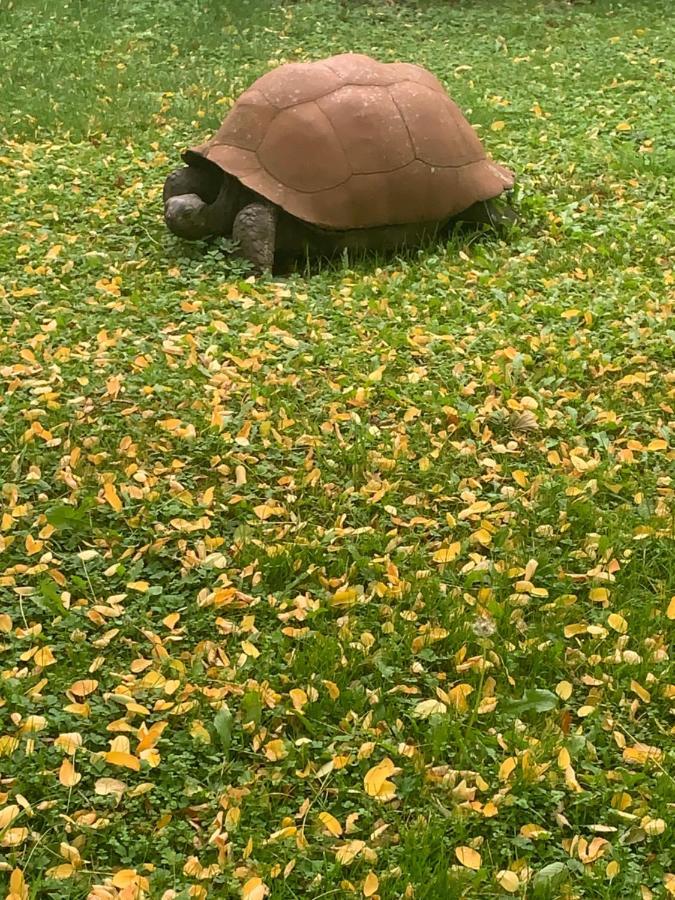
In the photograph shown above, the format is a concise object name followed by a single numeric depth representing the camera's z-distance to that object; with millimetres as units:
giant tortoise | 5582
